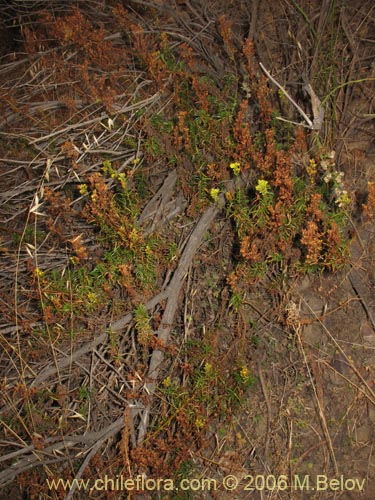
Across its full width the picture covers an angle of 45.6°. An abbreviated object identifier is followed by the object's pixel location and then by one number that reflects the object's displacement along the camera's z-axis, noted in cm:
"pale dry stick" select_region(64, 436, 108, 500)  236
